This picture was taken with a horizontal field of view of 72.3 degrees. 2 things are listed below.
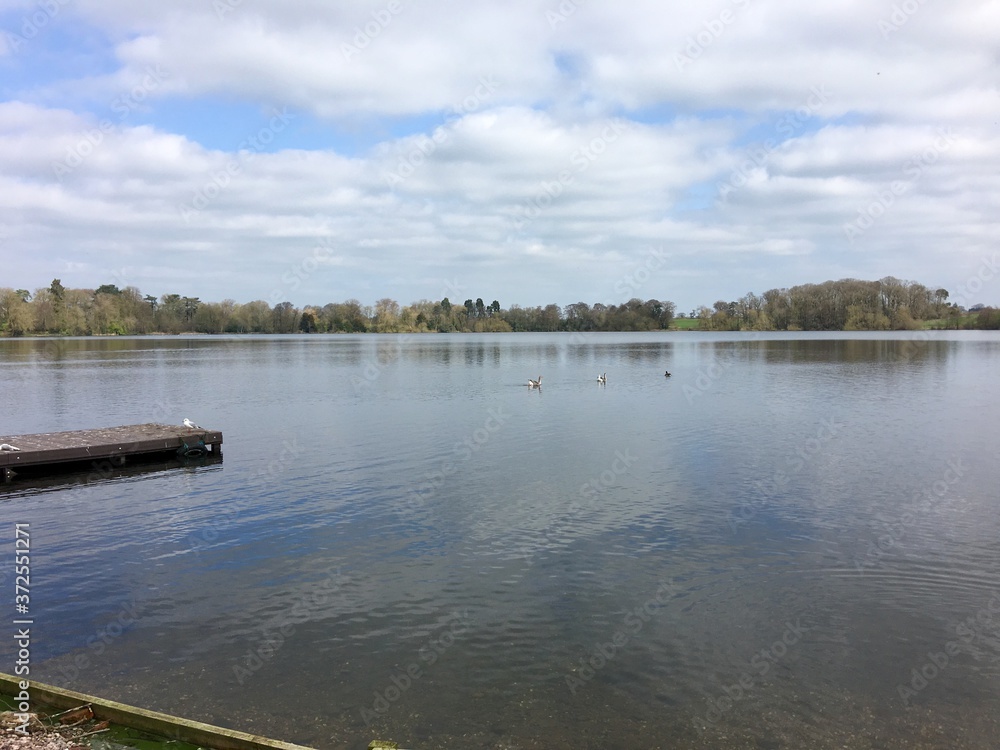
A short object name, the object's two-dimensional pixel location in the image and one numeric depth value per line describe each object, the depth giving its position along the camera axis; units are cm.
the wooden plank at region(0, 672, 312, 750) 608
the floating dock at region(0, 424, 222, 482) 2052
